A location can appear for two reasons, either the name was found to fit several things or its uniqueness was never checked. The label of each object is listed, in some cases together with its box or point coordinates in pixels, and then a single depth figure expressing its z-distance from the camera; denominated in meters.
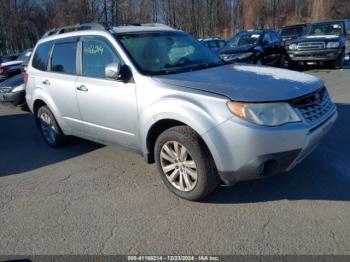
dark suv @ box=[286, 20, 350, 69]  12.68
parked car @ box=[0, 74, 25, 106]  8.57
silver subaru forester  3.20
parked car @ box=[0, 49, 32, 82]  15.15
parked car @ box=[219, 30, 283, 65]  11.84
